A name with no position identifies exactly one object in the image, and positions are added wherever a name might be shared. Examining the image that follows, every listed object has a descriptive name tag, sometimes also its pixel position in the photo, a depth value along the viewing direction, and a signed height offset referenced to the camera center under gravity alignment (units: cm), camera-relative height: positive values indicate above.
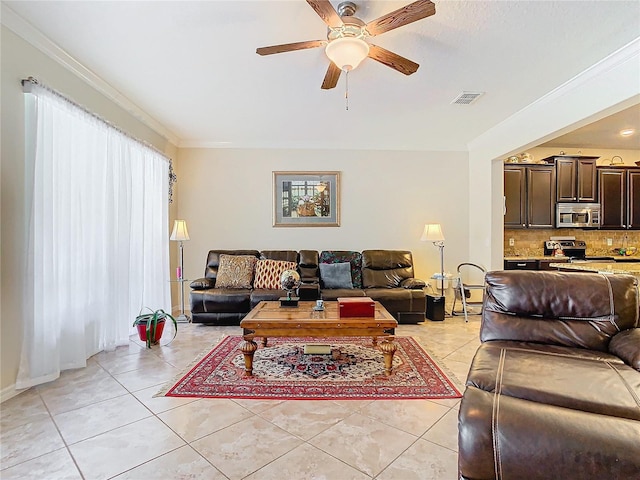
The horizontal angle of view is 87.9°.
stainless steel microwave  525 +40
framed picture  532 +64
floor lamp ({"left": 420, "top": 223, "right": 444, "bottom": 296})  485 +8
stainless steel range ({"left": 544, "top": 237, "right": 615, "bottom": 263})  541 -13
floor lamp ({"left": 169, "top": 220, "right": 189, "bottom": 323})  452 +2
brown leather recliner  113 -62
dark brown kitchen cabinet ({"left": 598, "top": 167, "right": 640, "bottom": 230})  536 +71
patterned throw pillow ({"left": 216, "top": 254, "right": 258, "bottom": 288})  452 -45
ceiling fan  185 +126
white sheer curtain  248 +1
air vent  342 +151
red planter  345 -98
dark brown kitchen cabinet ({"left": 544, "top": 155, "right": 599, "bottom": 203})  523 +99
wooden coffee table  263 -71
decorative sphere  313 -39
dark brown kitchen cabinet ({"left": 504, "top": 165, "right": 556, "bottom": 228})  518 +70
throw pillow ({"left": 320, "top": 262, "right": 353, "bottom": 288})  471 -52
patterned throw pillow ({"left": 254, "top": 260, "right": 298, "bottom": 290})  455 -47
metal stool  459 -70
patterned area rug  244 -113
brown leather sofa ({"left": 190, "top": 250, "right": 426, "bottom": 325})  421 -67
